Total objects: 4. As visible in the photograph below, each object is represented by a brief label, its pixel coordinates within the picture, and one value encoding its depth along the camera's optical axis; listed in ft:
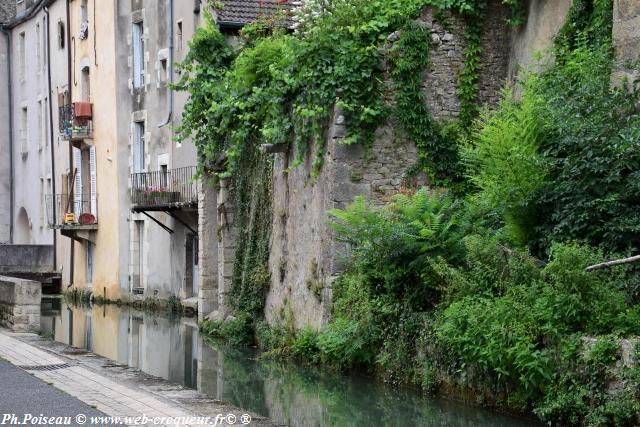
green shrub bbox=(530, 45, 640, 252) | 43.80
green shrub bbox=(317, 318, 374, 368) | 52.65
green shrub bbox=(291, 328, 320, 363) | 58.34
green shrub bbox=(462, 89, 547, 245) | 46.85
